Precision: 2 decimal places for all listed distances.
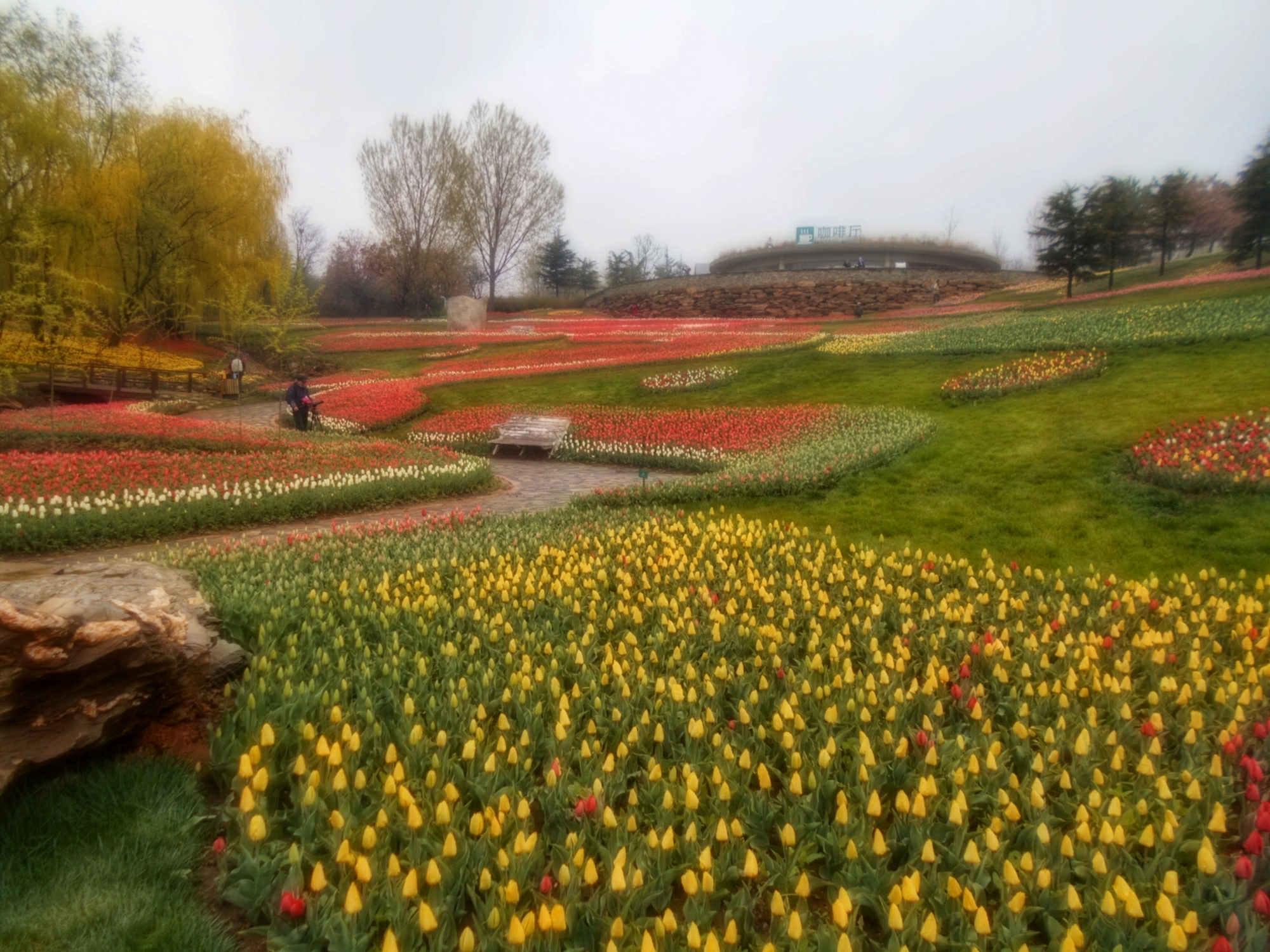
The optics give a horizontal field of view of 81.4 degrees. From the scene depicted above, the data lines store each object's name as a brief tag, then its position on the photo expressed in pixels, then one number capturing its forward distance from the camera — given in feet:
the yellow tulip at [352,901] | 8.02
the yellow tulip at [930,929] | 7.74
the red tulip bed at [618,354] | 75.36
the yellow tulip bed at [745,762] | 8.58
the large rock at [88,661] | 10.19
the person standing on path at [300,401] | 55.21
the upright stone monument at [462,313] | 134.92
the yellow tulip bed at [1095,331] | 52.01
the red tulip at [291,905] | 8.32
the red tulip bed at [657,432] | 44.45
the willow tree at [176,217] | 78.43
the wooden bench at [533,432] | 48.24
